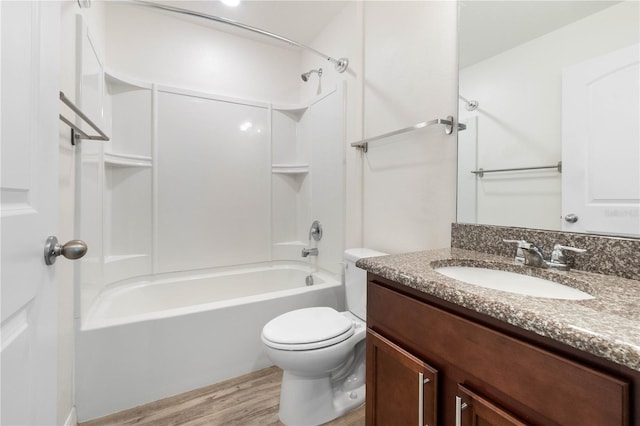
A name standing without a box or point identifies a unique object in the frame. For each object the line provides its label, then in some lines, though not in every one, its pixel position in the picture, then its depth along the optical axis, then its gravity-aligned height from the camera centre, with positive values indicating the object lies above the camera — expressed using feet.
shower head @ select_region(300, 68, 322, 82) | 7.74 +3.76
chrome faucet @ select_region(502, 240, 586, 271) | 2.86 -0.45
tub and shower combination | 4.87 -0.31
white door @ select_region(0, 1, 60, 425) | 1.52 +0.03
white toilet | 4.16 -2.27
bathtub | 4.56 -2.34
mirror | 2.75 +1.14
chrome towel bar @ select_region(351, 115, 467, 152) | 4.36 +1.43
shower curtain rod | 5.25 +3.71
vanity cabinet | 1.50 -1.08
